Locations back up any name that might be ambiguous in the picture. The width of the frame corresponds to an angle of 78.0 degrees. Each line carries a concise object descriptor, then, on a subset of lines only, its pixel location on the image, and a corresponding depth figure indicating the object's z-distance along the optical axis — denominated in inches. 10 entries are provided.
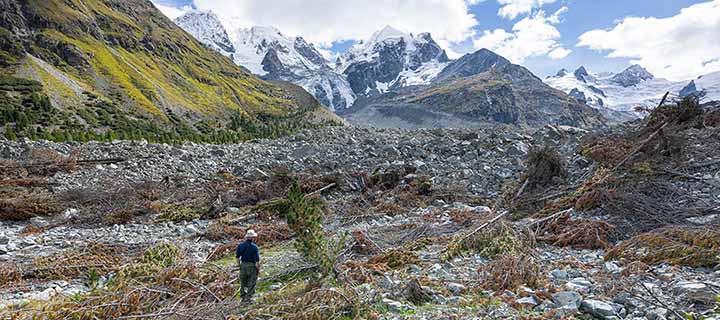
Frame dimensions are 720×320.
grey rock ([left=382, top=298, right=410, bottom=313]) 301.5
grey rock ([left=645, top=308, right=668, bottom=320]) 253.9
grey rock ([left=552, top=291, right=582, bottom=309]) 284.4
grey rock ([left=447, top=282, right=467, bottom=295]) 331.0
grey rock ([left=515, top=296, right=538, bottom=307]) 295.3
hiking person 342.3
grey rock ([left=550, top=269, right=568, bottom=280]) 344.8
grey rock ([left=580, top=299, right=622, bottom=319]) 265.4
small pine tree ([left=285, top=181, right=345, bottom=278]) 350.9
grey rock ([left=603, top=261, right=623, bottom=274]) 345.9
